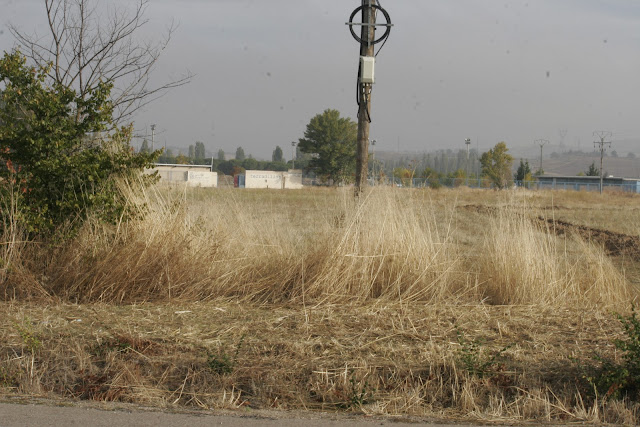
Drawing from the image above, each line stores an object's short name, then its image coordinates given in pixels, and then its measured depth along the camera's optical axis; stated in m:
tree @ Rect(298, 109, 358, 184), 73.19
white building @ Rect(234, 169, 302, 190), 73.31
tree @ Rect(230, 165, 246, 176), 103.12
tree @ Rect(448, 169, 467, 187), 79.44
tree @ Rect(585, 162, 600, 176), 100.69
